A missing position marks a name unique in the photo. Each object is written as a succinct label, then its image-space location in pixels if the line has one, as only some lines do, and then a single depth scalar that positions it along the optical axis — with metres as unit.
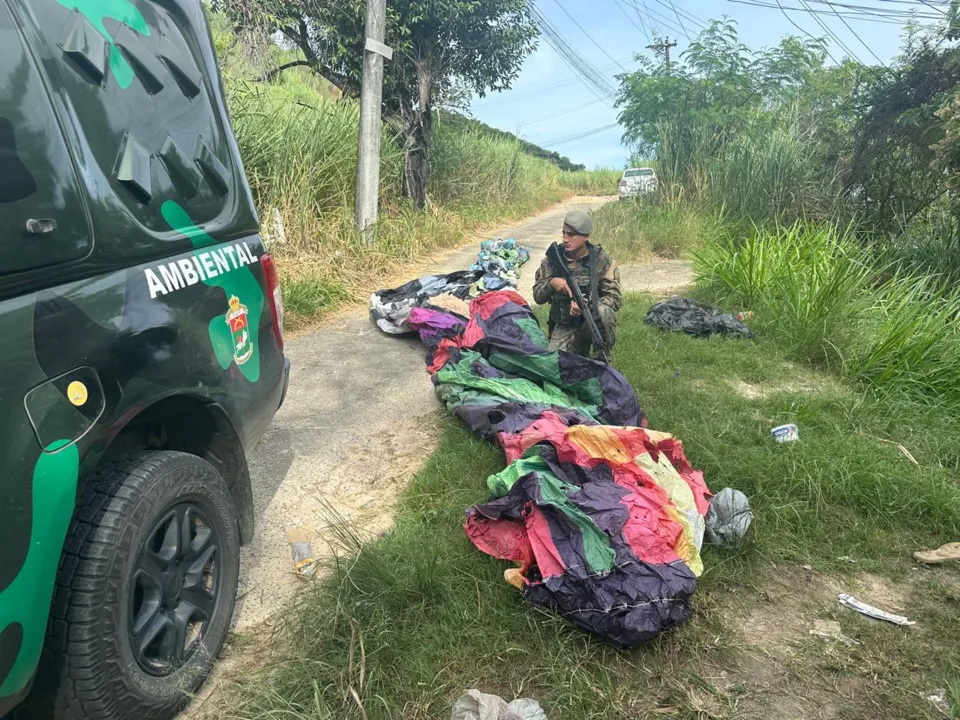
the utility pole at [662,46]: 28.75
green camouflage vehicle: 1.38
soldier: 4.50
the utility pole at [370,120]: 7.91
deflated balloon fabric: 2.19
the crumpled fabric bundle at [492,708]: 1.83
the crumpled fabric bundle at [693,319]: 5.94
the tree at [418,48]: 9.95
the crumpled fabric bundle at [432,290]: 6.09
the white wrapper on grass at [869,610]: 2.42
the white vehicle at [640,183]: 12.83
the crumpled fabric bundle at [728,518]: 2.79
